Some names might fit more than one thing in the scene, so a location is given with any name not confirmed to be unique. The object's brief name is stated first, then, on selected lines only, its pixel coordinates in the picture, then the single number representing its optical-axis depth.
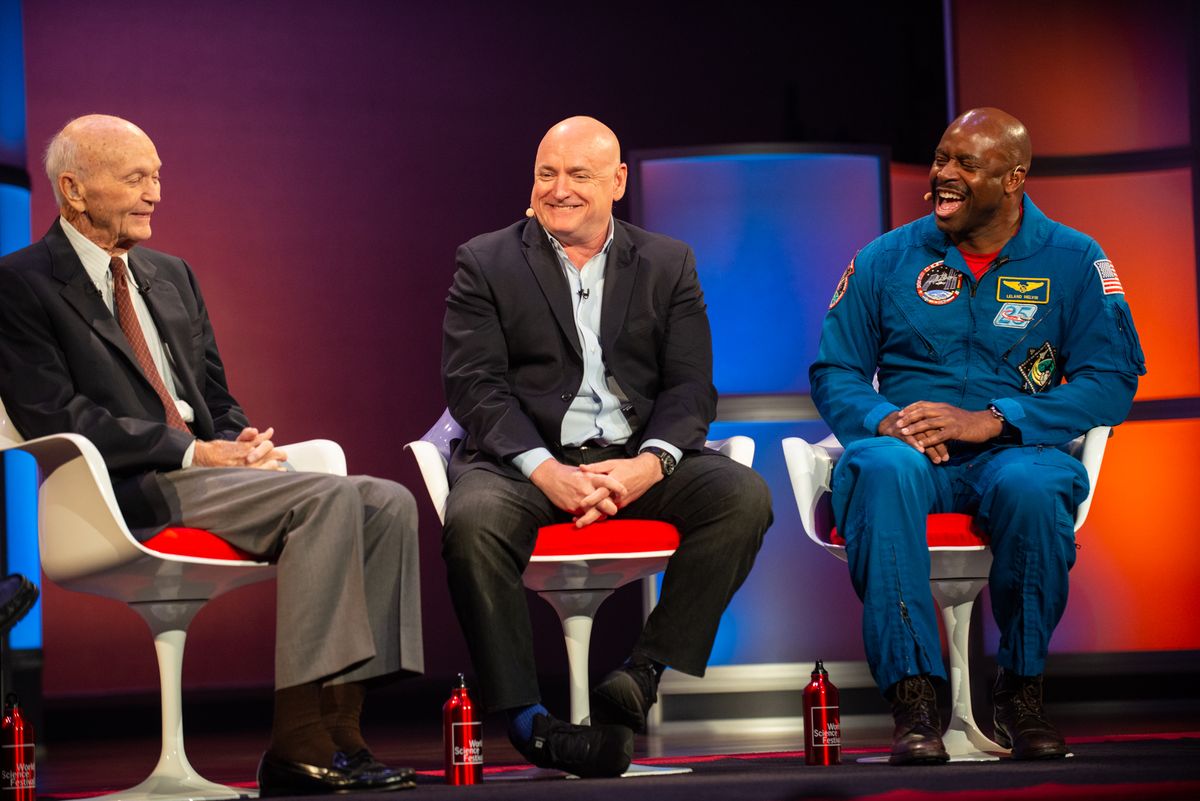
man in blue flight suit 6.71
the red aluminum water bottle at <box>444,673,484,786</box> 6.42
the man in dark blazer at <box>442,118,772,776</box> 6.53
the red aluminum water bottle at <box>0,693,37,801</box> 6.22
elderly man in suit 6.12
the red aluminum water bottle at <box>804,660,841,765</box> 6.75
